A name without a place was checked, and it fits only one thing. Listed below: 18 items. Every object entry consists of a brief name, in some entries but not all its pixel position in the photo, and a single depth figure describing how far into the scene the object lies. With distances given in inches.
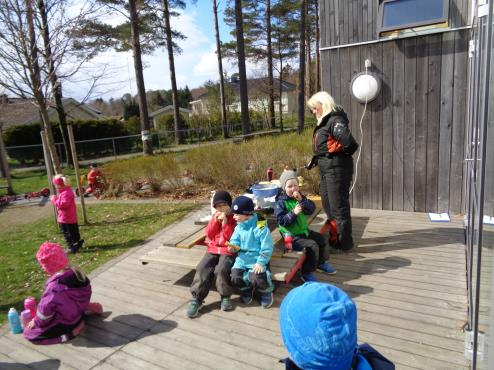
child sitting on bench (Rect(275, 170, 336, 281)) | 159.3
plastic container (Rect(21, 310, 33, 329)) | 141.3
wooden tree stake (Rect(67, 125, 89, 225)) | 272.3
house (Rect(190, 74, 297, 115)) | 1376.7
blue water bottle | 140.3
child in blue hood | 54.9
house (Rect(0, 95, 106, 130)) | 1036.3
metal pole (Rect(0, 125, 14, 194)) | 489.4
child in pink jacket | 223.6
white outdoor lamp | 233.5
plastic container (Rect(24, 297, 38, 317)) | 144.4
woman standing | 172.7
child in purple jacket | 130.4
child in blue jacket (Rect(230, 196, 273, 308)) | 141.6
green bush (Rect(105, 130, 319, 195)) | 322.7
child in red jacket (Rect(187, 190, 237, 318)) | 145.2
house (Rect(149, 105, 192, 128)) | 2050.2
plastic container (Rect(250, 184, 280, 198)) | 197.6
